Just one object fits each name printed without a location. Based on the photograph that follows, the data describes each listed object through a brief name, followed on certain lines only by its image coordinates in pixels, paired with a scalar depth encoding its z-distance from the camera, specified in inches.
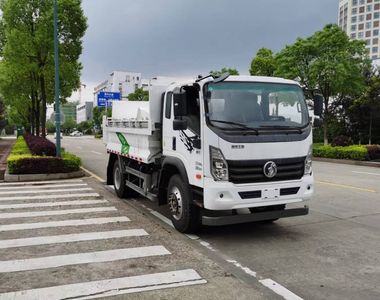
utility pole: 608.0
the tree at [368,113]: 1197.7
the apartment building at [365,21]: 5467.5
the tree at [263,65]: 1318.9
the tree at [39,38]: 757.9
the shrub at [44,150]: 629.3
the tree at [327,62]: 1023.6
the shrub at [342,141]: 1077.8
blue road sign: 1194.0
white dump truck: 246.8
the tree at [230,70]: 1556.3
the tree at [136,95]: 2293.3
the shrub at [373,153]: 903.1
